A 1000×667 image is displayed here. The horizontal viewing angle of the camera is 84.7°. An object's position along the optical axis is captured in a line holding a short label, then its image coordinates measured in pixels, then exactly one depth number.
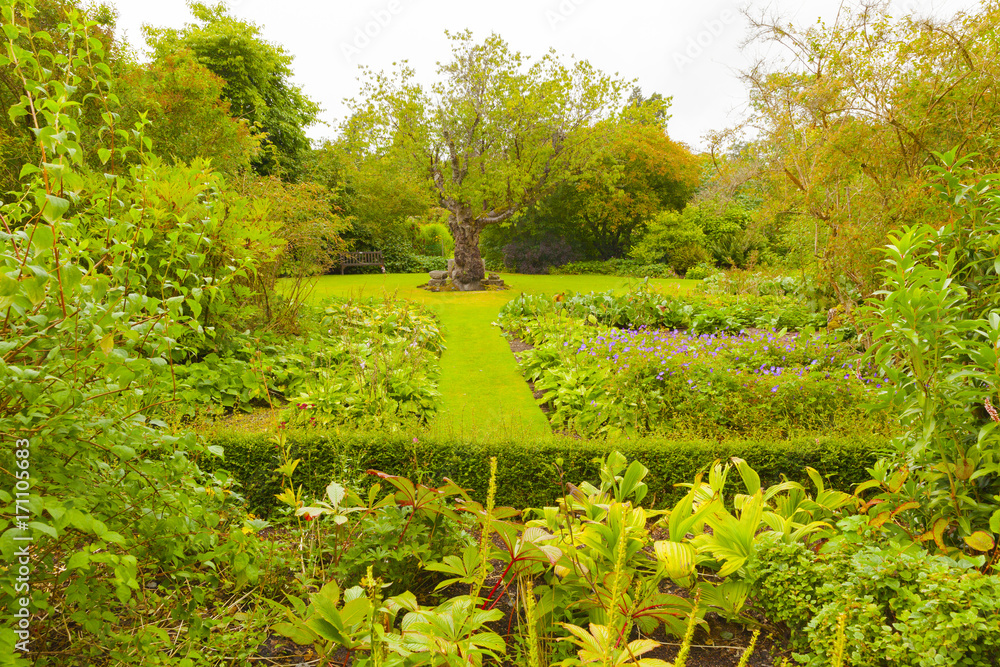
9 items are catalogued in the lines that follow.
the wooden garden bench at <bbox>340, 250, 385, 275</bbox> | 23.08
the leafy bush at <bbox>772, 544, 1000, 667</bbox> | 1.83
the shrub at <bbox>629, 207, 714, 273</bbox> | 20.16
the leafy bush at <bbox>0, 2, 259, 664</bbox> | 1.51
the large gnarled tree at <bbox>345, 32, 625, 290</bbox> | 14.52
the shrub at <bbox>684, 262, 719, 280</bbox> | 18.09
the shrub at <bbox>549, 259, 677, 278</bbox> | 20.06
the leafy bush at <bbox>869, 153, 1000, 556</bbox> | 2.19
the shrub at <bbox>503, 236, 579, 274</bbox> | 23.52
